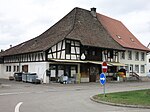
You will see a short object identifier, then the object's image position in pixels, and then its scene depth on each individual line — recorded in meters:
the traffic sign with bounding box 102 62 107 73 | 8.43
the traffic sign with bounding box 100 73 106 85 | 8.44
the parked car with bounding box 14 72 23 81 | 19.37
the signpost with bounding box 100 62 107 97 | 8.44
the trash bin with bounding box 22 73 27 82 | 18.46
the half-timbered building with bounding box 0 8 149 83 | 17.66
